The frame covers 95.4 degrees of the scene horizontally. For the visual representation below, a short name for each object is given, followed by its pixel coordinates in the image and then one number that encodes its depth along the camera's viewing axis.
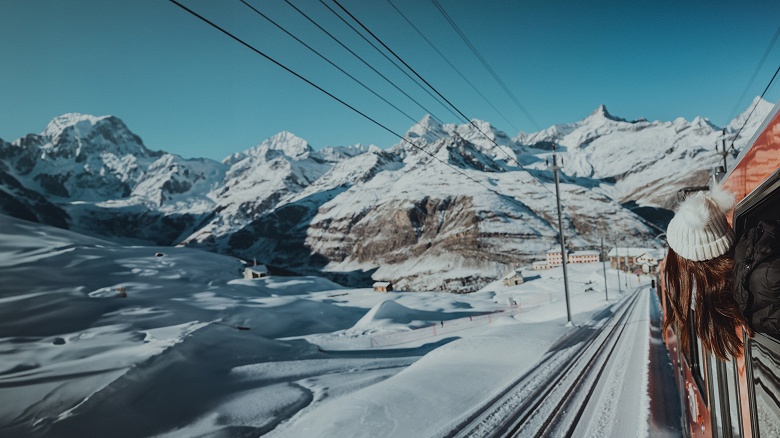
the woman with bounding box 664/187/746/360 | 2.25
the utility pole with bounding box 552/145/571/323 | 20.05
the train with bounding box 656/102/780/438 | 1.98
